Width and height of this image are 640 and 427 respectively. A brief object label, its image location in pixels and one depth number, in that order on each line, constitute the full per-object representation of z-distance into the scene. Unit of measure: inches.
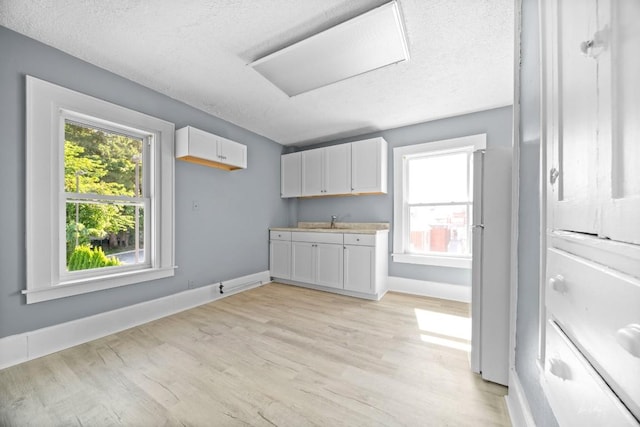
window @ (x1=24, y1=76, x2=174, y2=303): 73.4
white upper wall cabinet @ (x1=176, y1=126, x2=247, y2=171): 103.3
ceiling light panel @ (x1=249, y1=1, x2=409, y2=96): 63.3
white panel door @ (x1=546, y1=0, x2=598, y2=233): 21.5
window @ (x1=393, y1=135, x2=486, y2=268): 123.7
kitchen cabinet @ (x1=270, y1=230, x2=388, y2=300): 124.6
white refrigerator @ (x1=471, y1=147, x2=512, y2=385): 59.0
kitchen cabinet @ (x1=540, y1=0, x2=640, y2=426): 16.6
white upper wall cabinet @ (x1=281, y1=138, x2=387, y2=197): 136.0
